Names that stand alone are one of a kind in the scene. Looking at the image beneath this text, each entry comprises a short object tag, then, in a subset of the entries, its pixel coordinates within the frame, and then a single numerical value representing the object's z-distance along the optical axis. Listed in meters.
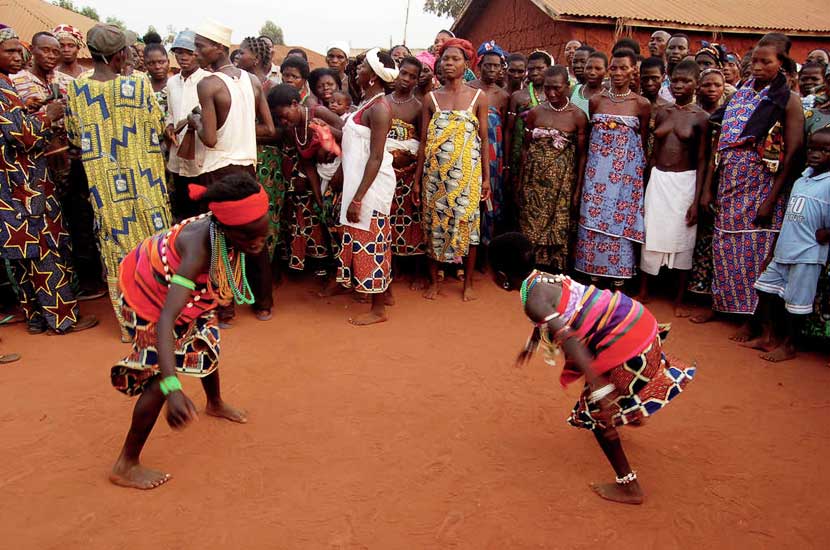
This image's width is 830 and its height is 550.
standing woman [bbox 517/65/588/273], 5.43
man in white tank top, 4.30
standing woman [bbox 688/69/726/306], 5.00
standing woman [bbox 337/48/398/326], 4.64
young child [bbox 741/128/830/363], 4.04
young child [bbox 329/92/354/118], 5.52
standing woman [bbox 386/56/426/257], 5.08
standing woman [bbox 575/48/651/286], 5.17
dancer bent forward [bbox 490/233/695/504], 2.55
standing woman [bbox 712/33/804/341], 4.34
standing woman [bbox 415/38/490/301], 5.08
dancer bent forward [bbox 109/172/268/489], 2.46
